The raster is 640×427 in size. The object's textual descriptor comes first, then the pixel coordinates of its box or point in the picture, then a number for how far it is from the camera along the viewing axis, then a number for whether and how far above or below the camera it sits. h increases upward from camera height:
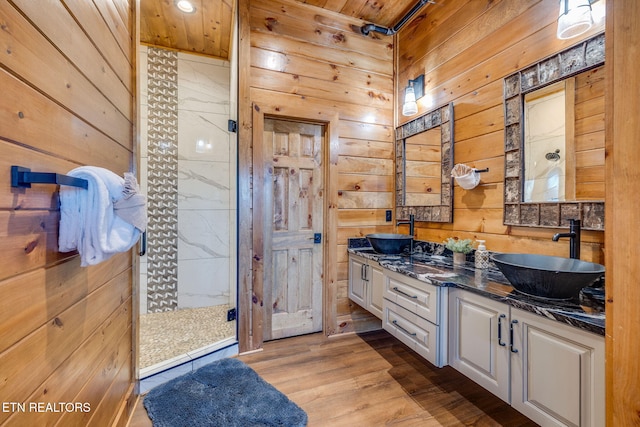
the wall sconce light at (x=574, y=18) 1.33 +0.95
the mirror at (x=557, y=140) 1.40 +0.41
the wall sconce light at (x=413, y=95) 2.53 +1.08
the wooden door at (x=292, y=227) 2.49 -0.14
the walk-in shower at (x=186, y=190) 2.95 +0.24
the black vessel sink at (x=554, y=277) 1.12 -0.27
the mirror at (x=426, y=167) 2.28 +0.41
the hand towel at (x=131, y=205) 0.93 +0.02
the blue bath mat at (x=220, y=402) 1.57 -1.17
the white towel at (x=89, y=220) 0.85 -0.03
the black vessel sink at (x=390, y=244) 2.36 -0.27
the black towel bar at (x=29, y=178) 0.66 +0.08
